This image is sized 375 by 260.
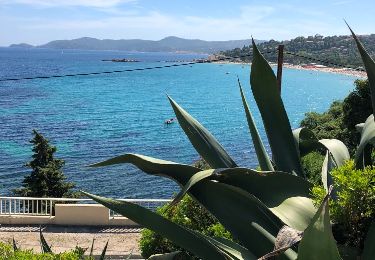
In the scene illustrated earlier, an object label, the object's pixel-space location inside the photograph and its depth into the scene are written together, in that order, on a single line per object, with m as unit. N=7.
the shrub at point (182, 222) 6.91
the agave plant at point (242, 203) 2.21
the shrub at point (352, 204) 2.10
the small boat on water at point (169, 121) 57.35
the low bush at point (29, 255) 3.88
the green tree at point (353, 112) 17.56
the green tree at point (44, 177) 20.39
